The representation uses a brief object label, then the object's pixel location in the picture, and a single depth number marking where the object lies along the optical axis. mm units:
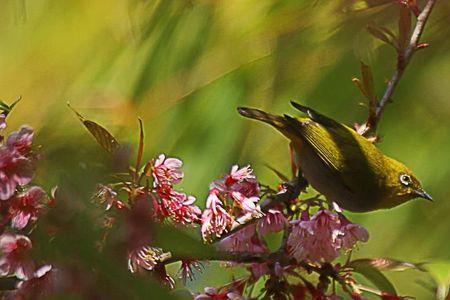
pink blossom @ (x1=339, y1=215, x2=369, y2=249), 3762
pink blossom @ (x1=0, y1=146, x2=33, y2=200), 2929
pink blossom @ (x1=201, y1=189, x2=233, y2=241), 3733
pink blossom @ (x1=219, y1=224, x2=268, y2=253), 3754
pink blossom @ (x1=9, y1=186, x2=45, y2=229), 2837
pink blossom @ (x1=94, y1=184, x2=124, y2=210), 2362
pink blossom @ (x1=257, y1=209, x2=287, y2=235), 3753
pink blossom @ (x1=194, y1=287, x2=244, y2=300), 3733
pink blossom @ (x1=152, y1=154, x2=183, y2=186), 3728
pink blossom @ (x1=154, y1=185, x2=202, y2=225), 3719
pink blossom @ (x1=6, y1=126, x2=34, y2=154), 3301
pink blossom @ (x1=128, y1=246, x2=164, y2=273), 2987
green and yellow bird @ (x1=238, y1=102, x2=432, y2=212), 3862
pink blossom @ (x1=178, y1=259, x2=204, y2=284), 3742
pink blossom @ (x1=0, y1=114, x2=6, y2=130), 3708
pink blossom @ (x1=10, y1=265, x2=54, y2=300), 1864
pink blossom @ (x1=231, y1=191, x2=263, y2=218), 3746
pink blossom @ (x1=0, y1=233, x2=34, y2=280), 2419
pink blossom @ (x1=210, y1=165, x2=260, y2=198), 3759
